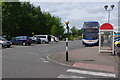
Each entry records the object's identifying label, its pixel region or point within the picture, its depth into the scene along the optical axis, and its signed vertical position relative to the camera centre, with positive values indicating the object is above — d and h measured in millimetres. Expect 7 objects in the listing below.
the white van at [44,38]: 37431 +169
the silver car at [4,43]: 21447 -589
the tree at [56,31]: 59372 +3032
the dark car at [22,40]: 27188 -231
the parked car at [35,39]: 34188 -177
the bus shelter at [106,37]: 14695 +191
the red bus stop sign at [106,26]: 14720 +1195
